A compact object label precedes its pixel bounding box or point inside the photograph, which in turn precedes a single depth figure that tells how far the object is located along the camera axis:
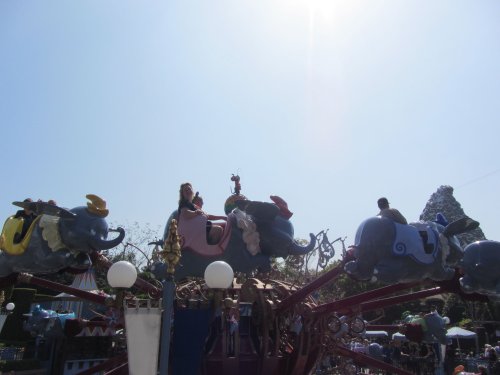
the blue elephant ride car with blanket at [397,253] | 5.79
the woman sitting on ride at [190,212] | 7.49
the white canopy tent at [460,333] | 19.15
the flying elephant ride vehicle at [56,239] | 6.74
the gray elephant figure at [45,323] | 11.29
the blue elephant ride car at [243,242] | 7.39
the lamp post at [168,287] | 3.85
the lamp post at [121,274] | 4.34
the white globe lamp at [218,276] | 4.21
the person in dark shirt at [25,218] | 6.90
